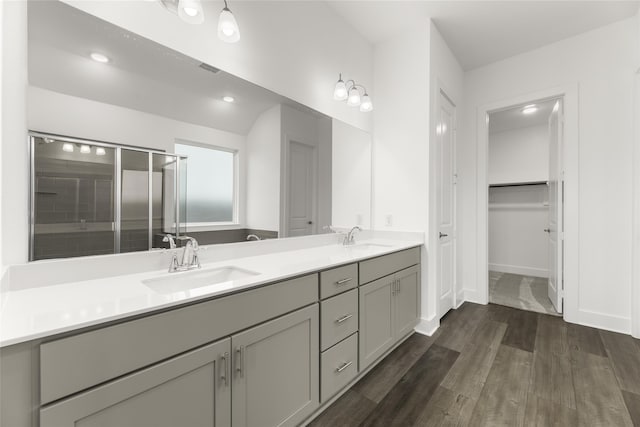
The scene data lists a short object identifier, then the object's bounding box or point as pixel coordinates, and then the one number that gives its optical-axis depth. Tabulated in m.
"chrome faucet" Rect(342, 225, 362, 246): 2.48
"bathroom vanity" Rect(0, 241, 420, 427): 0.72
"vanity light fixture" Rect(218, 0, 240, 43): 1.41
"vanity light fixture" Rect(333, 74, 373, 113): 2.28
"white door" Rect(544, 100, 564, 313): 2.90
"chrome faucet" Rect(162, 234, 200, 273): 1.37
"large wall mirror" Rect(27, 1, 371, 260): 1.11
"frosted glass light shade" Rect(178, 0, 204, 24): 1.26
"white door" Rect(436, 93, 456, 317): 2.72
